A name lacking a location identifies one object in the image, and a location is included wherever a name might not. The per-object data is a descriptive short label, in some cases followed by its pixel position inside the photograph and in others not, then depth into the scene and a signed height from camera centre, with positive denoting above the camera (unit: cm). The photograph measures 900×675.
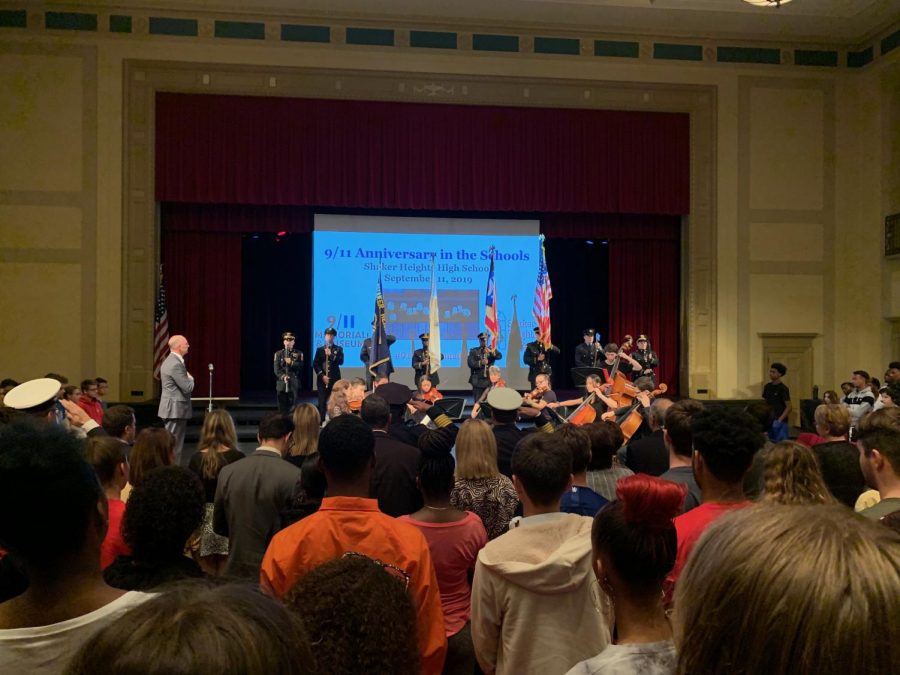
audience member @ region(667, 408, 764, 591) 231 -36
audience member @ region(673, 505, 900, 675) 65 -23
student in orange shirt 196 -57
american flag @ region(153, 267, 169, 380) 1166 +3
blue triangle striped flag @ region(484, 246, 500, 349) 1173 +36
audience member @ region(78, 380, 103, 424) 786 -70
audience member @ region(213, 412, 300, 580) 324 -72
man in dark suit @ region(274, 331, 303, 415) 1057 -54
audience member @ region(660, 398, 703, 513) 292 -43
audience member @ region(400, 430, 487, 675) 257 -70
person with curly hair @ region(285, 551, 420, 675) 105 -40
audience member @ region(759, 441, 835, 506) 237 -44
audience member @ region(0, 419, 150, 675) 126 -35
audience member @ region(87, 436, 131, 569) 271 -46
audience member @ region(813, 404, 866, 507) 347 -61
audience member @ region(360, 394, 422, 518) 338 -64
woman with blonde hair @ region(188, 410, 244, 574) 329 -61
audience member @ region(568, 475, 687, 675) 148 -43
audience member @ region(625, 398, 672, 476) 414 -65
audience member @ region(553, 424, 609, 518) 266 -55
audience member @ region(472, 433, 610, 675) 202 -71
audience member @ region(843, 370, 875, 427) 793 -68
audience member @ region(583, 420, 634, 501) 332 -55
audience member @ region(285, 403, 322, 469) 379 -50
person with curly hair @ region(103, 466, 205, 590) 181 -49
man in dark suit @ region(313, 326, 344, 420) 1070 -42
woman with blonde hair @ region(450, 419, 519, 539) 301 -60
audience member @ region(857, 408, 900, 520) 257 -43
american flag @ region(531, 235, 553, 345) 1156 +54
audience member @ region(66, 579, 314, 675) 64 -26
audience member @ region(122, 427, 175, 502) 322 -50
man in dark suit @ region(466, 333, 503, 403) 1104 -40
